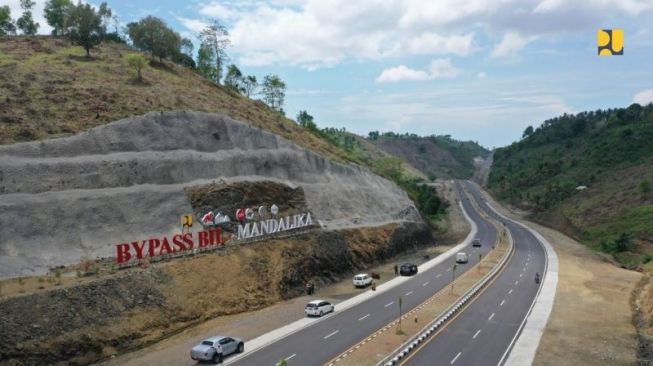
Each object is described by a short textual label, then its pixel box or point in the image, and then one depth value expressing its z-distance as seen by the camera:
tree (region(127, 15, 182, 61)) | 89.56
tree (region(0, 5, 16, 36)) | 108.94
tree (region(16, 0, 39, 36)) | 116.56
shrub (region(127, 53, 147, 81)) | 75.62
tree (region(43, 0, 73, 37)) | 108.88
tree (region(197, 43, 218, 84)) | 119.94
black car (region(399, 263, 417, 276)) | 66.31
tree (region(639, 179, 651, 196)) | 103.62
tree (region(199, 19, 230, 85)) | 111.38
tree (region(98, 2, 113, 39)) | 101.16
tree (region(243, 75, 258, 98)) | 135.75
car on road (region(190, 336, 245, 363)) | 33.62
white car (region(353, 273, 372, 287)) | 59.00
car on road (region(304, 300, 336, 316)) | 45.38
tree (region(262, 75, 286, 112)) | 137.38
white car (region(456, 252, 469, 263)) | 74.38
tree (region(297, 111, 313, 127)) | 163.31
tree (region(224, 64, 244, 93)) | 132.50
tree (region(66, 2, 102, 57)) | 81.69
